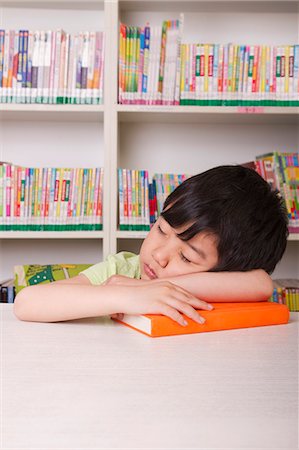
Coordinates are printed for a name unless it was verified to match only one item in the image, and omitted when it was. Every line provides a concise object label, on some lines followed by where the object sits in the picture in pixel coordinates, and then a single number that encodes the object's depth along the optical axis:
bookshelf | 2.28
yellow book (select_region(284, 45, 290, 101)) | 2.04
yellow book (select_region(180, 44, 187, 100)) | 2.02
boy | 0.84
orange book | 0.75
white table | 0.40
